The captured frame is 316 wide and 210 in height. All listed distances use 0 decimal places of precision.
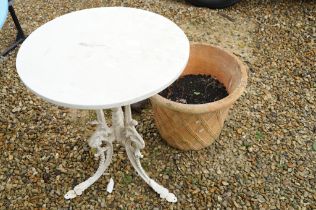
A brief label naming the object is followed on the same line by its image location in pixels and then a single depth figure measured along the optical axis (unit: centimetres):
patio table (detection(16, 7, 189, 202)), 142
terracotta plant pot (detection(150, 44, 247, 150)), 198
